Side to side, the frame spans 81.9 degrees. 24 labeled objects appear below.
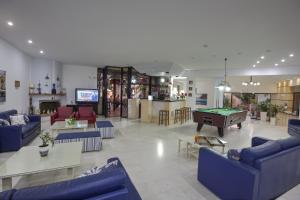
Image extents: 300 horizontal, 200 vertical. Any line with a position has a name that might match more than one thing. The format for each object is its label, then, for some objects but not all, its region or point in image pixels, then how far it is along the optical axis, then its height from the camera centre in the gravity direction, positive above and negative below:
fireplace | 8.61 -0.56
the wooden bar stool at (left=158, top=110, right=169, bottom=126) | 8.43 -1.01
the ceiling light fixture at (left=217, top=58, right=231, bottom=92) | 7.15 +0.49
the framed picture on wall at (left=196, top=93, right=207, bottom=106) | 13.40 -0.13
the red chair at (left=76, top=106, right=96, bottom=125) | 7.23 -0.79
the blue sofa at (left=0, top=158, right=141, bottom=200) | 1.32 -0.76
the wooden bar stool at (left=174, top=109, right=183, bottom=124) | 8.99 -1.00
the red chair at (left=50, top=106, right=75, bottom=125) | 6.77 -0.75
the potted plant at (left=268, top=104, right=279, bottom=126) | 9.25 -0.79
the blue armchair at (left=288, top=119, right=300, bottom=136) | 6.39 -1.07
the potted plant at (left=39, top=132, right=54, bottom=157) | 3.00 -0.92
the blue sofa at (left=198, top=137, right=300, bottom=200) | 2.30 -1.08
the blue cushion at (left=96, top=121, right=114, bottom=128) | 5.71 -0.96
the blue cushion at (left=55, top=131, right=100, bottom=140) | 4.33 -1.03
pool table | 5.98 -0.76
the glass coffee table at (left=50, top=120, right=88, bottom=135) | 5.23 -0.96
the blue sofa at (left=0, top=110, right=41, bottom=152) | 4.24 -1.08
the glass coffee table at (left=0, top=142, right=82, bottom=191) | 2.49 -1.09
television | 9.52 +0.03
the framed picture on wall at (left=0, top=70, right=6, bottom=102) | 5.34 +0.27
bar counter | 8.79 -0.61
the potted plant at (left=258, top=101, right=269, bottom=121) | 10.29 -0.70
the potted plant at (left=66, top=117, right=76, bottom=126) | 5.42 -0.84
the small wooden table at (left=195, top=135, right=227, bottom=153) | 3.96 -1.05
